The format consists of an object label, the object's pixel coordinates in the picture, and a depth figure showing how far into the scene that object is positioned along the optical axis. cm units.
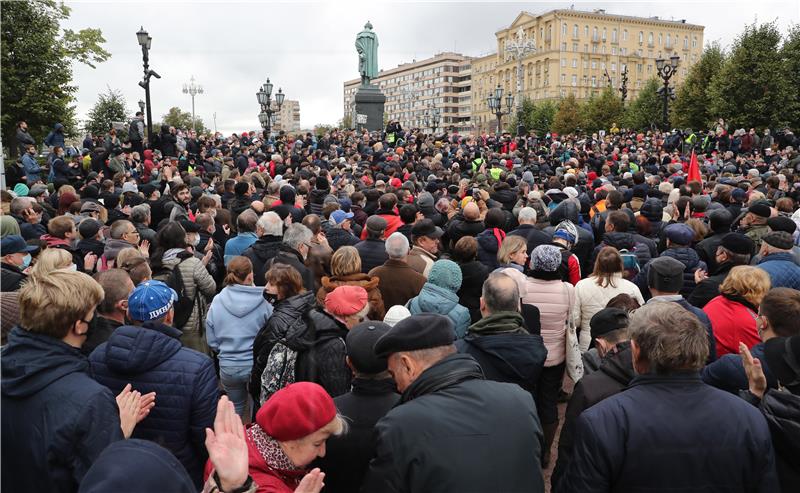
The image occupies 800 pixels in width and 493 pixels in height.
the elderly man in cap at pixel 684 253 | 579
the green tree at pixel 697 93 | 4212
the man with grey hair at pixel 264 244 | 607
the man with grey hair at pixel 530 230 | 663
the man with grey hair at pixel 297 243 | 591
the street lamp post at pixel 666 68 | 2200
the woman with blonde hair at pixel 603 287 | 494
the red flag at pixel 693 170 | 1178
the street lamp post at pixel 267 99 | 2816
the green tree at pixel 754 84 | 3316
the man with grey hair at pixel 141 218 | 688
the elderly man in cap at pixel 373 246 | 635
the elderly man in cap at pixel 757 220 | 674
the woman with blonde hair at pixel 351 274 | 454
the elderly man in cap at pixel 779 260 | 518
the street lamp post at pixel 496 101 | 3275
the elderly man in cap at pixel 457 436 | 219
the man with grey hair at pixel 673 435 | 234
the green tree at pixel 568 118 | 6216
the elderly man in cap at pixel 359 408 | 276
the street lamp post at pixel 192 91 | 7290
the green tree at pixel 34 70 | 2538
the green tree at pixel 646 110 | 5038
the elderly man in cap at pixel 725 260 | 515
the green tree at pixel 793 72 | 3297
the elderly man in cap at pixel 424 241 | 612
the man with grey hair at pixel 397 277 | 535
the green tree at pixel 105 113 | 3822
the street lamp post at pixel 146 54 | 1820
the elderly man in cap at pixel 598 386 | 292
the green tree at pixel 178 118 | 6631
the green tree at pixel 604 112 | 5622
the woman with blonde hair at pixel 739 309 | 411
